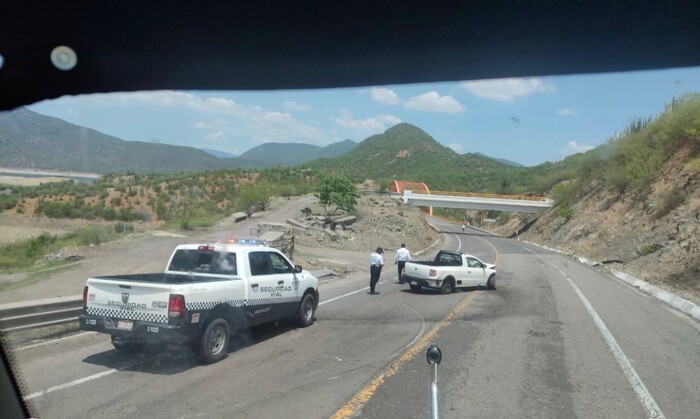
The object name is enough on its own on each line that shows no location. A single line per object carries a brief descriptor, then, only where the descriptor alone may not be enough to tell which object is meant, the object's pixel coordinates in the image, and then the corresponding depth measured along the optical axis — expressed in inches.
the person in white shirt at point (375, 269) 723.4
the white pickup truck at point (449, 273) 748.0
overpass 3083.2
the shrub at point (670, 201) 1407.2
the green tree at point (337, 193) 1745.8
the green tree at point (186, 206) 1268.5
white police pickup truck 342.6
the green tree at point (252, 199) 1690.5
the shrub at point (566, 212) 2518.5
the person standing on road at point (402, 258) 853.2
